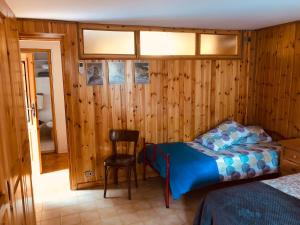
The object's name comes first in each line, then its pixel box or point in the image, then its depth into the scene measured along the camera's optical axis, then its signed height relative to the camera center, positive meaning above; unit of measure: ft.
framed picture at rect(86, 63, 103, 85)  11.49 +0.60
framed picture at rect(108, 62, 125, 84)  11.83 +0.65
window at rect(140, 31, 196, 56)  12.41 +2.08
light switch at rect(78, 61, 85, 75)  11.32 +0.85
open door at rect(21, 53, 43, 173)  13.37 -0.92
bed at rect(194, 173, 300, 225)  5.73 -2.91
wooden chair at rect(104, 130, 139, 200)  10.90 -3.18
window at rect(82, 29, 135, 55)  11.48 +2.01
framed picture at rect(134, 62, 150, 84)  12.24 +0.60
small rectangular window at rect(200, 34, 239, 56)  13.48 +2.13
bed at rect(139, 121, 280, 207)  10.09 -3.27
